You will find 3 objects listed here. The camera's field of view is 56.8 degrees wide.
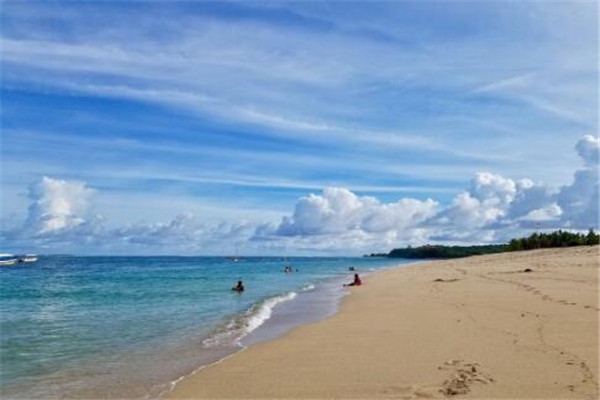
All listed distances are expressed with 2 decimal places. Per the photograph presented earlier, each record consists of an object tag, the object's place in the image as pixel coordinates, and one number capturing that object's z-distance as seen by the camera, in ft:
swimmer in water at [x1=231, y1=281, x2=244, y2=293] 127.44
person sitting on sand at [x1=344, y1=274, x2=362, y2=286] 141.30
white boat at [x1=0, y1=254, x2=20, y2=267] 438.94
